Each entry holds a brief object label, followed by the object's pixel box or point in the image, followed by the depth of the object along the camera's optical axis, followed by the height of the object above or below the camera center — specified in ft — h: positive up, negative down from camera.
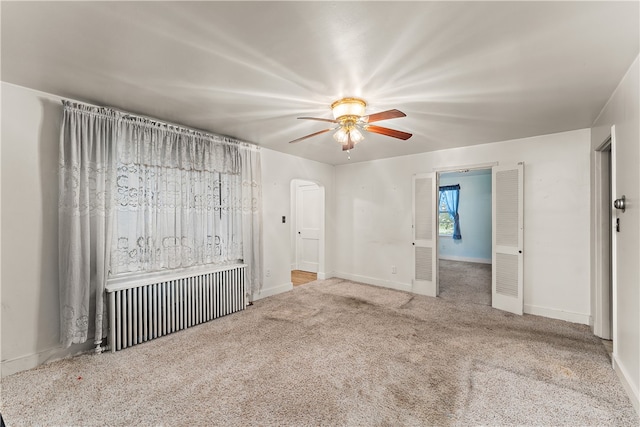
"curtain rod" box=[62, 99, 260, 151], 8.71 +3.39
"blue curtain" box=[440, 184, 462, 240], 26.18 +1.12
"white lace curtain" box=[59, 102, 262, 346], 8.29 +0.34
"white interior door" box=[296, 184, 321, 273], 20.56 -0.97
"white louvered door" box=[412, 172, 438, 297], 14.96 -1.16
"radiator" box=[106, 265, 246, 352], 8.89 -3.26
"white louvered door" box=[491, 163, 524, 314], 12.43 -1.14
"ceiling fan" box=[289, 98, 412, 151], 8.29 +2.82
